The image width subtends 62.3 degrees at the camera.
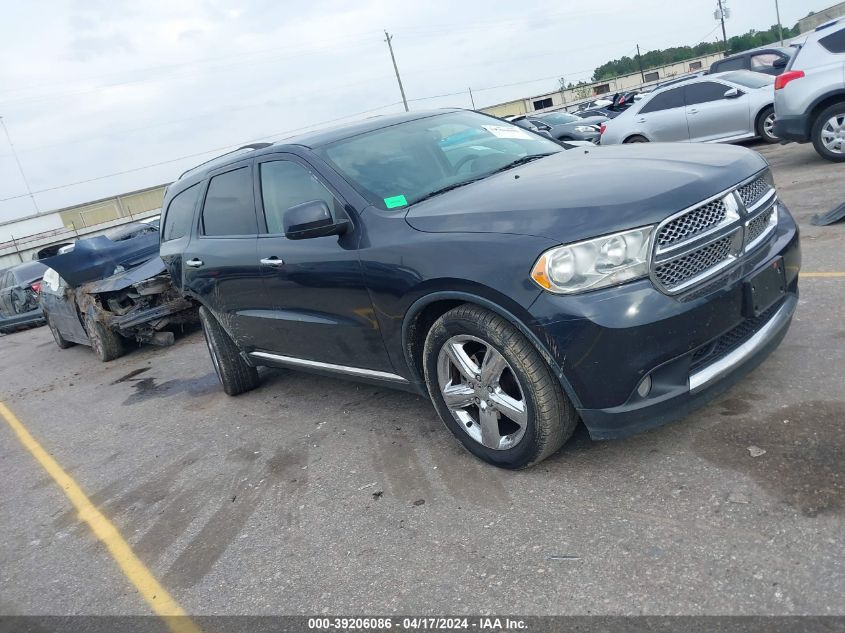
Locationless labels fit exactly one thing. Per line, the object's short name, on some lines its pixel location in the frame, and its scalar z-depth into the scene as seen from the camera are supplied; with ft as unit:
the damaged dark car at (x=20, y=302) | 48.34
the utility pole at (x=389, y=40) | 166.50
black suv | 9.22
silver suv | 27.94
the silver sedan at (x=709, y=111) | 38.52
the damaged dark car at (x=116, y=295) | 27.32
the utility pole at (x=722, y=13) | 182.91
